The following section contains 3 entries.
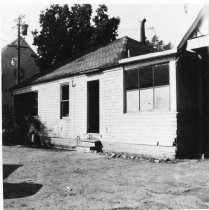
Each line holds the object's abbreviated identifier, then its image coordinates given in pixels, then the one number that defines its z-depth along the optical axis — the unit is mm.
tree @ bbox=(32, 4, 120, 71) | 29375
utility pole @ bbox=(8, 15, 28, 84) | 24003
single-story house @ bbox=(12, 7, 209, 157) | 10891
